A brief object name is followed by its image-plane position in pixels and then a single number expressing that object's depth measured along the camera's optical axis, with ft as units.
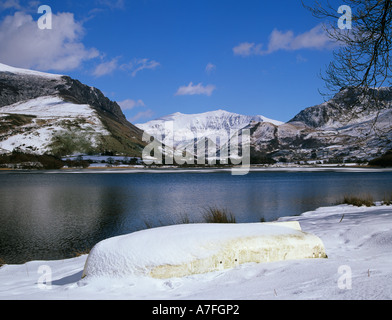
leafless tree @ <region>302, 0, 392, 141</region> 30.89
